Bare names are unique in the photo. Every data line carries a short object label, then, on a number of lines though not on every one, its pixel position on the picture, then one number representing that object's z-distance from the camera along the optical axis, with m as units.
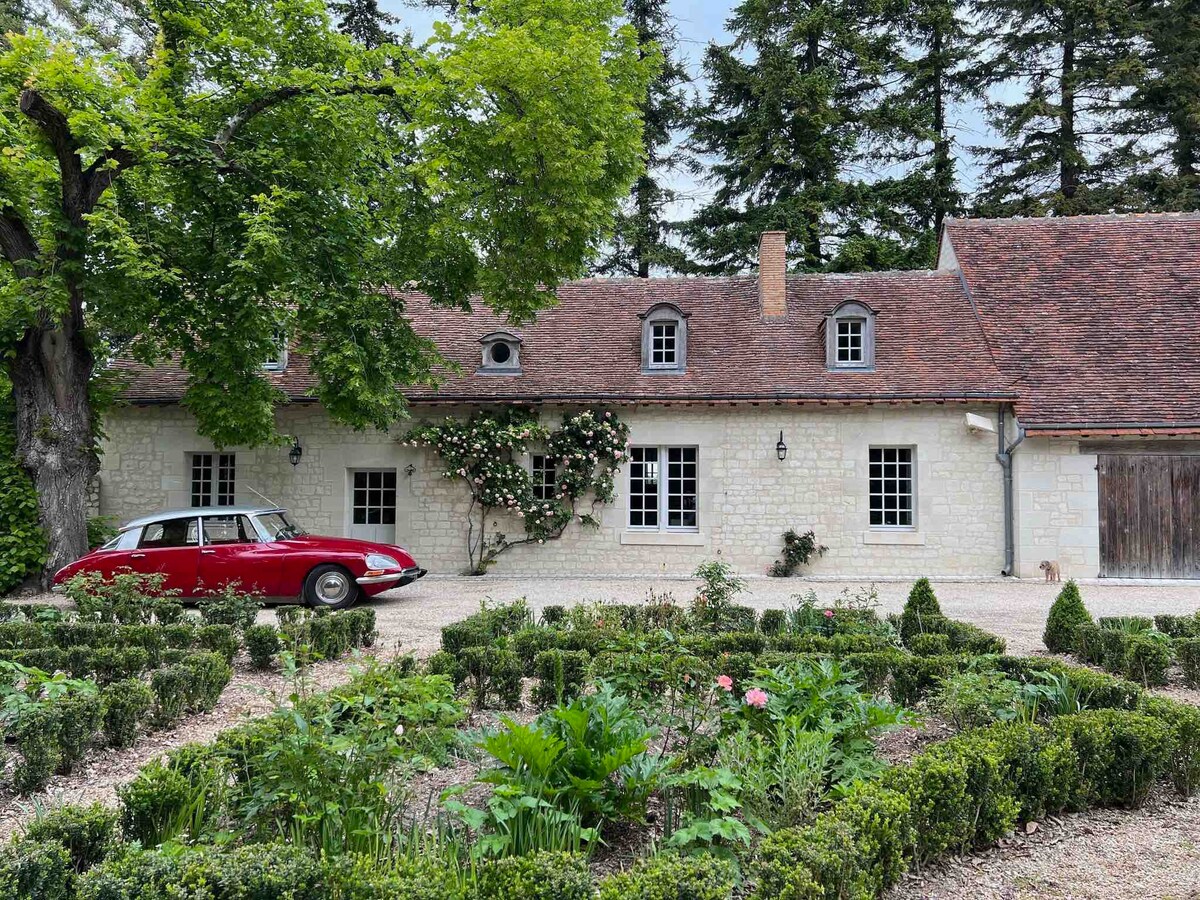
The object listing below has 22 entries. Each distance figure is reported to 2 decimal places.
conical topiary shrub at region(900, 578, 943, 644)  7.34
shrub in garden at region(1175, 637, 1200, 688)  6.27
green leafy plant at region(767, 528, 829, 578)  13.82
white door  14.94
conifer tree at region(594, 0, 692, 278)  24.44
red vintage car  10.23
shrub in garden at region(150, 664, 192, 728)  5.06
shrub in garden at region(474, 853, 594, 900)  2.58
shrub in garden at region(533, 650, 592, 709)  5.39
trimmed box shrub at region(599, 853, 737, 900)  2.55
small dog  13.24
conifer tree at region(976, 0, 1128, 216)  22.28
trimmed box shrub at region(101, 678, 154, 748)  4.65
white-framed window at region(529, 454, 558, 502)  14.55
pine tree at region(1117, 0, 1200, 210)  21.33
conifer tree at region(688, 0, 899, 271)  22.33
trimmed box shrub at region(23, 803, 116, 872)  2.82
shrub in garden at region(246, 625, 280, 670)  6.51
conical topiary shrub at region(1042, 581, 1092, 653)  7.28
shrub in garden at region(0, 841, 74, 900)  2.54
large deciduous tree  10.79
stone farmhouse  13.33
